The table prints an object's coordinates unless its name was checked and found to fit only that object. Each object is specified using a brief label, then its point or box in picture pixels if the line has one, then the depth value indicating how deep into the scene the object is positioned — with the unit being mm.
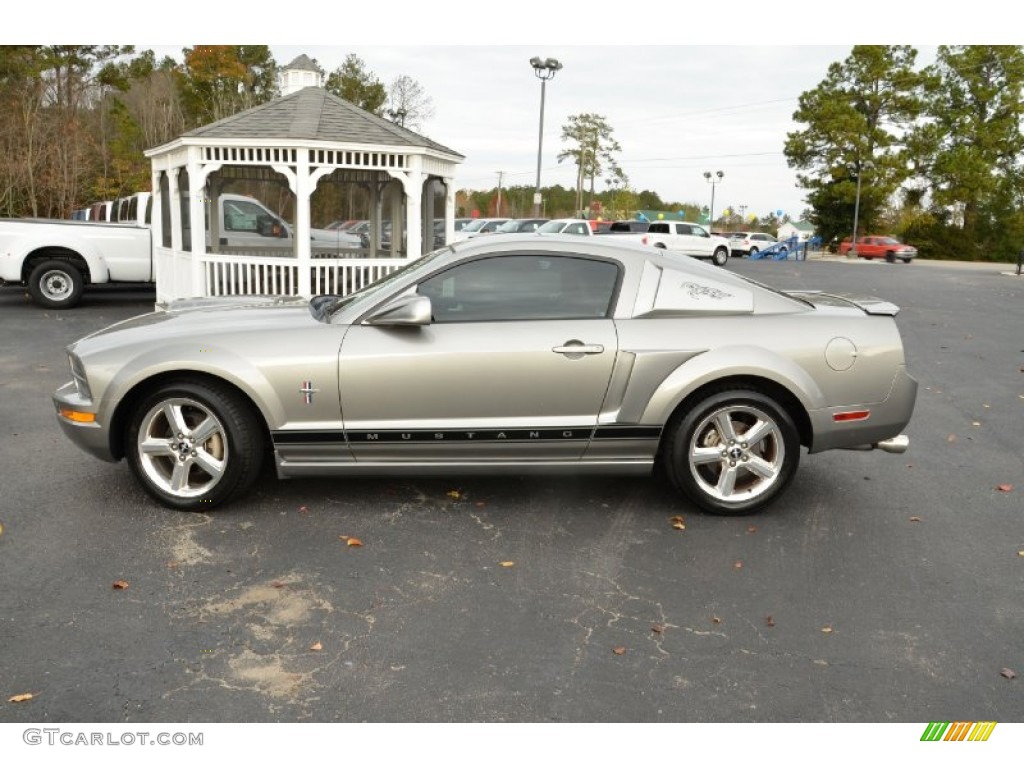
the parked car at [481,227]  30139
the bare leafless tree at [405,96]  38781
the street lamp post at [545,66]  32062
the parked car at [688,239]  38031
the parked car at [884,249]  47094
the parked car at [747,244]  50312
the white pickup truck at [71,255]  14039
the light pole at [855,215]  52844
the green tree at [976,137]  57219
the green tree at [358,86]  38562
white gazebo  12445
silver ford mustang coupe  5012
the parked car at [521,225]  28734
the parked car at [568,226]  28762
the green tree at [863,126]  56938
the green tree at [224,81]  40406
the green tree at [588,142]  67562
